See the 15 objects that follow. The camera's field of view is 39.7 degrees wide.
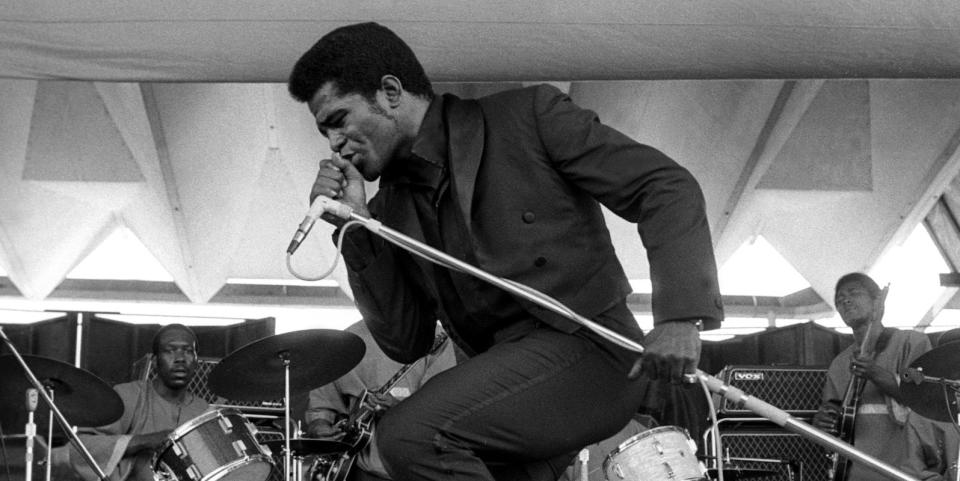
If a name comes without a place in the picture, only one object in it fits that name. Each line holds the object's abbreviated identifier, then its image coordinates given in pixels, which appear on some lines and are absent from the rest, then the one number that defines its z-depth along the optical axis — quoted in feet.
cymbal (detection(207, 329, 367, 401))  21.48
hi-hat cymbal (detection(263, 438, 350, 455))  20.98
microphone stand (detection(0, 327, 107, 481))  17.84
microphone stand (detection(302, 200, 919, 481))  9.03
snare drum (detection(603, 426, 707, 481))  17.87
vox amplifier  27.94
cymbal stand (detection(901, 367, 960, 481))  23.44
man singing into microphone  8.95
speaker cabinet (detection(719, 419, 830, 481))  28.02
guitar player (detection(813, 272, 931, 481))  25.21
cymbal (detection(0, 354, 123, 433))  22.34
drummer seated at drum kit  24.12
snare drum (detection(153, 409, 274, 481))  20.35
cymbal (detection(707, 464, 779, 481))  25.11
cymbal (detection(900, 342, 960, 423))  23.38
